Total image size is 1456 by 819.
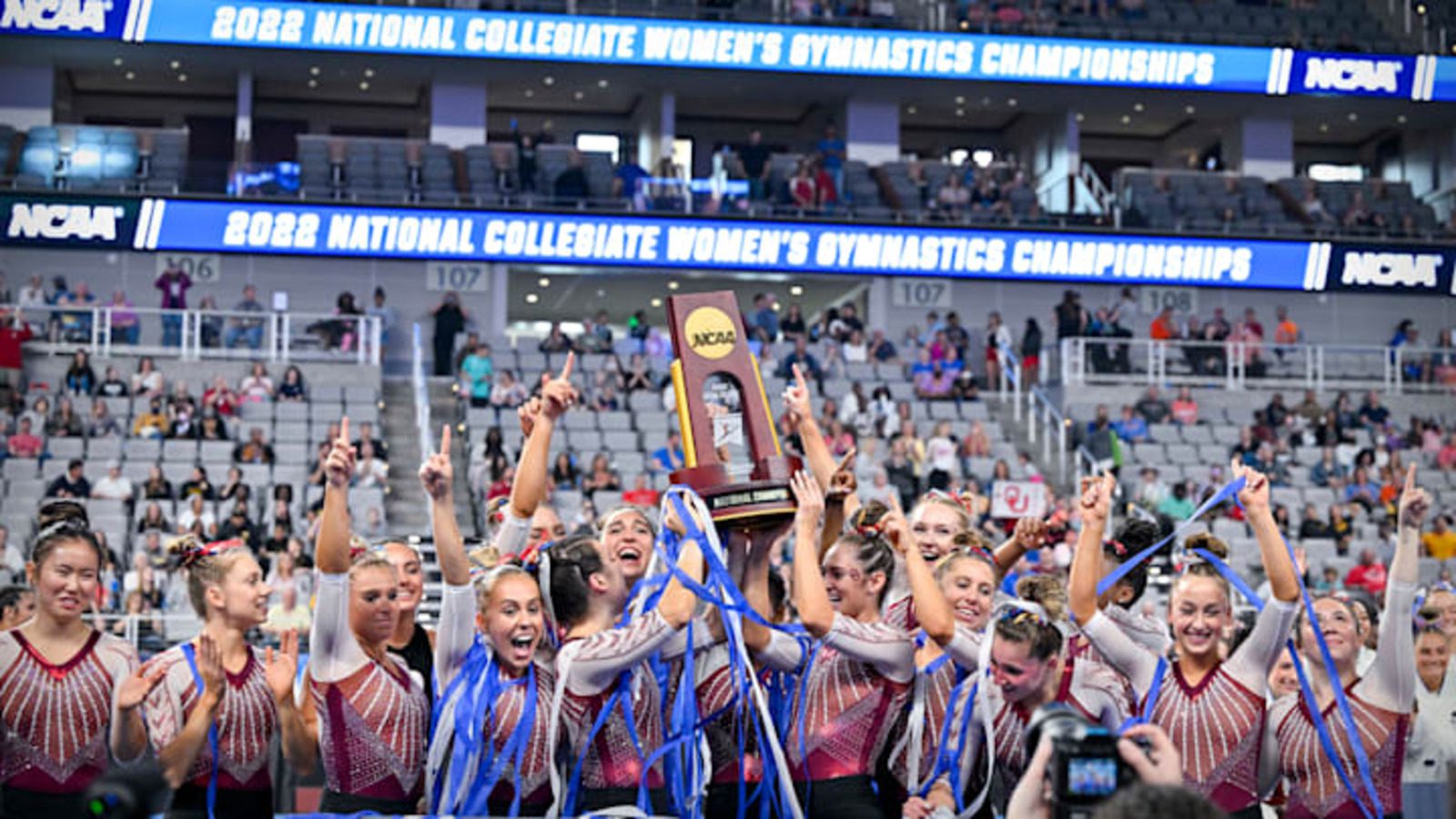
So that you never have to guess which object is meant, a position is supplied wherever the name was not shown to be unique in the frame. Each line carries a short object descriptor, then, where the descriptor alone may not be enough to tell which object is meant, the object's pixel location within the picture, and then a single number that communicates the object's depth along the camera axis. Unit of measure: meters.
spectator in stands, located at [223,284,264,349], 21.81
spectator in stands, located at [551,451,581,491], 17.59
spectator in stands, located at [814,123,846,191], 26.33
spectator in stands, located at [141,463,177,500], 16.48
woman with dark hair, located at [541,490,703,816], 5.28
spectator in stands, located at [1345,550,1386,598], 16.89
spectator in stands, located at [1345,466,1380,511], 19.69
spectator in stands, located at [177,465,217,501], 16.47
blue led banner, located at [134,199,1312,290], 24.23
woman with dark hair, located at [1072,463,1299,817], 5.58
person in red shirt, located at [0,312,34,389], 19.94
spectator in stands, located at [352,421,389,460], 17.97
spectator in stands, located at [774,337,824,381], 21.75
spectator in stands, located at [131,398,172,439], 18.12
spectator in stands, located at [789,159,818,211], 25.56
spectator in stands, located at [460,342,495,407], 20.14
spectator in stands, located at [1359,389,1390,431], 22.23
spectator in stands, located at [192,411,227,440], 18.14
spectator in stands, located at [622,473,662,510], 16.31
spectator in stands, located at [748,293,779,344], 23.53
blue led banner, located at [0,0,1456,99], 24.75
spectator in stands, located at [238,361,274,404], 19.45
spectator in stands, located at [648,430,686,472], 17.62
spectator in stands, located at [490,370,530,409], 19.92
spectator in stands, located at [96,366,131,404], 19.14
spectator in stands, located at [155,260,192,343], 22.95
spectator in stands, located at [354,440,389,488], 17.64
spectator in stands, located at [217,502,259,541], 15.49
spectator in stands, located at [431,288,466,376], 23.47
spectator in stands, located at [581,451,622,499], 17.33
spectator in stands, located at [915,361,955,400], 21.97
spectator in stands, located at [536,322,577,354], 22.28
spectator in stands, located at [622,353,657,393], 20.98
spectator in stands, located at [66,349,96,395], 19.31
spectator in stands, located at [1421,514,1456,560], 18.34
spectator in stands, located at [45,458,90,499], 16.34
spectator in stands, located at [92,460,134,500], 16.52
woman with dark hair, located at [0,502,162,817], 5.55
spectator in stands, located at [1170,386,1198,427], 21.94
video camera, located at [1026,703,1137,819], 3.55
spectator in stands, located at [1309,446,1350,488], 20.30
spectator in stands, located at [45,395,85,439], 18.09
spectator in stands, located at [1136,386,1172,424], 21.91
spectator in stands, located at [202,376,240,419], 18.80
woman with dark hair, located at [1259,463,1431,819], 5.73
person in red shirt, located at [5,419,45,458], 17.55
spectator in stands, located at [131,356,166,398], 19.34
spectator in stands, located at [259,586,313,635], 13.07
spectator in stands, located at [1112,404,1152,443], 21.02
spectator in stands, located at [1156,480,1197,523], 18.44
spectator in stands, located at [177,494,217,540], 15.52
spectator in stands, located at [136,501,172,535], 15.70
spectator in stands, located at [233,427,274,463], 17.69
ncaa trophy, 5.12
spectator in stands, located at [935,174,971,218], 26.12
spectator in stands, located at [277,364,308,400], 19.73
